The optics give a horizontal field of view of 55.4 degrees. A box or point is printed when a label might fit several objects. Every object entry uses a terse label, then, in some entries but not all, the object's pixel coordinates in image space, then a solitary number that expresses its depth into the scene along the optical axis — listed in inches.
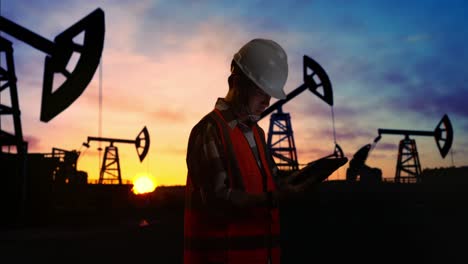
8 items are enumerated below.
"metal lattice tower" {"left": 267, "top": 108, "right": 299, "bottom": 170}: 1994.3
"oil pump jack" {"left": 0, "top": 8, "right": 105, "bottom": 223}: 398.3
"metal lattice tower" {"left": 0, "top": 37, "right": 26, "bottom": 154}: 549.3
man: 71.5
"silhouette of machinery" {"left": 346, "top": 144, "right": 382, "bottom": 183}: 1544.0
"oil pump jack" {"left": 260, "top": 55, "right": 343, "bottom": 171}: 880.9
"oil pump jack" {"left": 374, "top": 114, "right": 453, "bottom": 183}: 1677.2
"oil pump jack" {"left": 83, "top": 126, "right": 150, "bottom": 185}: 1756.4
